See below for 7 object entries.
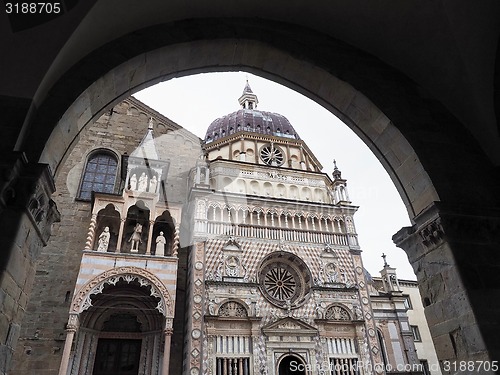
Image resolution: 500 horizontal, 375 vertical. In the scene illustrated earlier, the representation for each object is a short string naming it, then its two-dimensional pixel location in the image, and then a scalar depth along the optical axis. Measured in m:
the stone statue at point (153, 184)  12.19
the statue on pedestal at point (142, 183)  12.09
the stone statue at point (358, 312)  15.18
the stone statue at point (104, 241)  10.99
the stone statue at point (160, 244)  11.41
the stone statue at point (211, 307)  13.11
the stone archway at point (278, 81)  3.52
